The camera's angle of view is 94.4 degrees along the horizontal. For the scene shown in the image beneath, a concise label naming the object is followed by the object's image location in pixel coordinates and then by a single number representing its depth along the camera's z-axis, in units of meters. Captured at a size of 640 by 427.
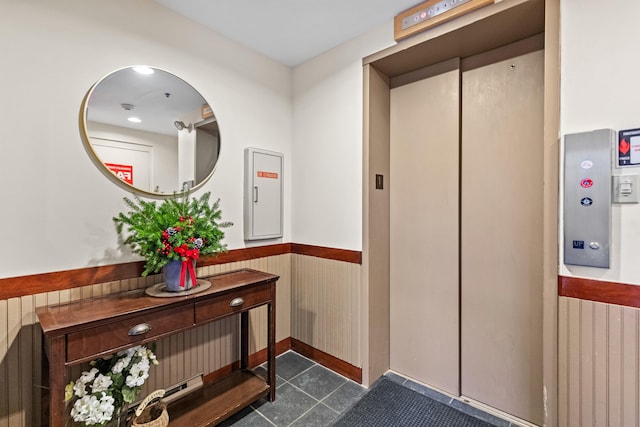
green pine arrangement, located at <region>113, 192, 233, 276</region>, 1.55
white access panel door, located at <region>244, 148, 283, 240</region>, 2.34
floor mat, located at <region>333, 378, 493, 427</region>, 1.82
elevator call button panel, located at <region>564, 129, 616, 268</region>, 1.33
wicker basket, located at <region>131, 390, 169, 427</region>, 1.49
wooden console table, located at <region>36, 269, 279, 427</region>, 1.22
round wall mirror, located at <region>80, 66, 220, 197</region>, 1.66
